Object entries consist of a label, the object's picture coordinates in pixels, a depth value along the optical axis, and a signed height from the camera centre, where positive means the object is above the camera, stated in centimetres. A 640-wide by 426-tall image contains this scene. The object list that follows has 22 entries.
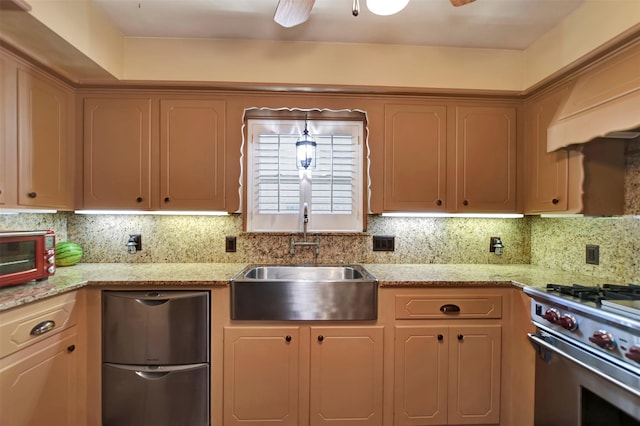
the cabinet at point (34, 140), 160 +41
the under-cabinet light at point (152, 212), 204 -2
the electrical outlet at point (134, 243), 220 -25
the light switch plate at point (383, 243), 231 -25
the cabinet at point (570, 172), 168 +25
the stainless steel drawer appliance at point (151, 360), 167 -85
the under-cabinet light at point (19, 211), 163 -1
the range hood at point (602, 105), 131 +54
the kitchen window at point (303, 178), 226 +26
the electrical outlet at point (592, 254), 182 -26
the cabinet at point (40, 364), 129 -75
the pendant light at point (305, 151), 206 +42
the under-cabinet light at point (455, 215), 212 -2
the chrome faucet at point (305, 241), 221 -23
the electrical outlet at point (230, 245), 227 -27
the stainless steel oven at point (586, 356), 111 -61
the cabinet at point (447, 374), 174 -96
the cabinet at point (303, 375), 169 -95
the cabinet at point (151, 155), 202 +38
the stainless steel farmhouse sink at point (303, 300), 169 -51
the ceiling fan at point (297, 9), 128 +99
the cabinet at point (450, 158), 211 +39
